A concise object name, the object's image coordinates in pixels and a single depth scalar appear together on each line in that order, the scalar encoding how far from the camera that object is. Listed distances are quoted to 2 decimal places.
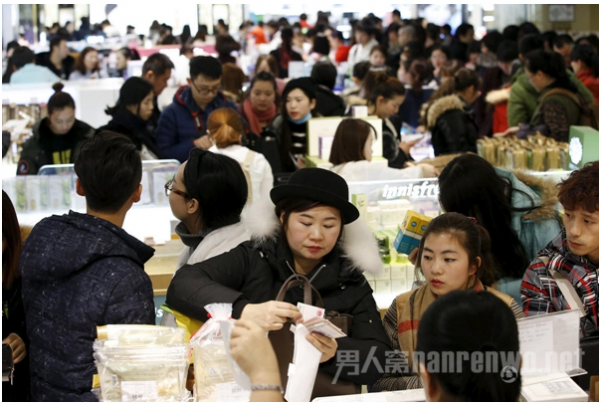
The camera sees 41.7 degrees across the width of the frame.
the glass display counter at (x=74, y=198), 5.05
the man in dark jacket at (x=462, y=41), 13.26
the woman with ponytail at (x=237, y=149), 4.95
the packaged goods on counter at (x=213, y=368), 2.41
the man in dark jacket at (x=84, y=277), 2.39
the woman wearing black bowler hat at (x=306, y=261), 2.64
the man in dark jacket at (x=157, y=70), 7.21
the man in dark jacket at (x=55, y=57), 12.24
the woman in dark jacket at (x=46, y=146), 5.85
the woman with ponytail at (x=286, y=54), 13.29
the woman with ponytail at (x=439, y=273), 2.80
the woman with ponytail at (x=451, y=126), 6.43
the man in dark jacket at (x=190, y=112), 5.91
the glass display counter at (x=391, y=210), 4.30
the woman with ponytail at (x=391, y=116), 6.24
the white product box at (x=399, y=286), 4.32
